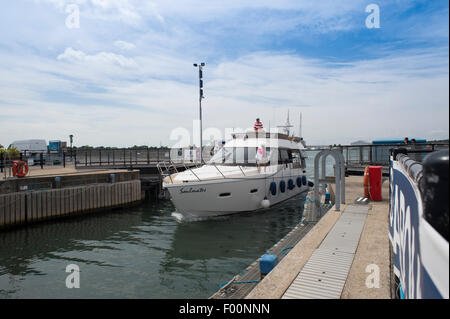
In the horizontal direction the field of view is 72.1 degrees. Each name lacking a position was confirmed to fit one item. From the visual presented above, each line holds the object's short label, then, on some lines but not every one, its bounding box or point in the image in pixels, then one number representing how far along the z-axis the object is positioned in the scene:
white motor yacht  12.23
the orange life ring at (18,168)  15.30
